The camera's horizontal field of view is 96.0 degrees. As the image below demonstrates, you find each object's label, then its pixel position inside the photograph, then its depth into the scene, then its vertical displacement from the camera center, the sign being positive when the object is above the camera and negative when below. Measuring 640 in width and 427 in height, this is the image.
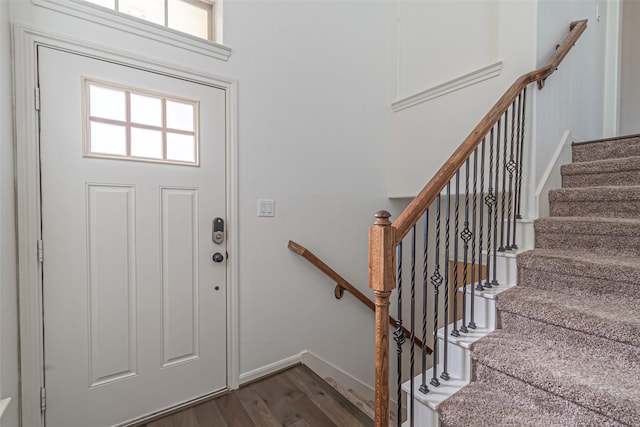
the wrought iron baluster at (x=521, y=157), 1.86 +0.32
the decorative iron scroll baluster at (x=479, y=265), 1.49 -0.32
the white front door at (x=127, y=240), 1.39 -0.19
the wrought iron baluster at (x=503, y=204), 1.71 +0.01
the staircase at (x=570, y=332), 1.01 -0.53
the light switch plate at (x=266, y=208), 1.97 -0.02
